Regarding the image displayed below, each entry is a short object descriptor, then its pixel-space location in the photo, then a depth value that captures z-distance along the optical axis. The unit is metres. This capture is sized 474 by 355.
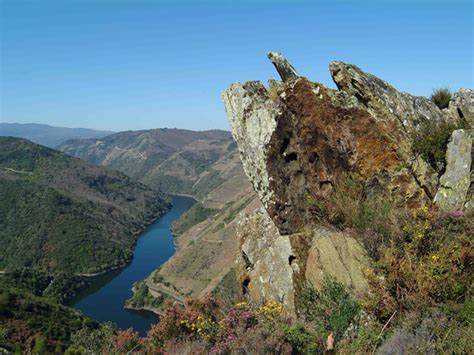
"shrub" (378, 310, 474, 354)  5.43
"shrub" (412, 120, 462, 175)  10.07
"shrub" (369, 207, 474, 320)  6.57
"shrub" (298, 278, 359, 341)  7.00
